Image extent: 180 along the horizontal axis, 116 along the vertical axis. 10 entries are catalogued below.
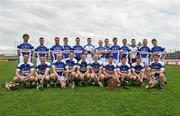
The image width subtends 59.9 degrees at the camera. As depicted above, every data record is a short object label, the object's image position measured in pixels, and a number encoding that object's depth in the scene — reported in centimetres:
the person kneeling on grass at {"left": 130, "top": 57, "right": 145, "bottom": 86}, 605
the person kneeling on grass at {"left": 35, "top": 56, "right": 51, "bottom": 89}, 573
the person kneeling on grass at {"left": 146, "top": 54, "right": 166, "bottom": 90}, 568
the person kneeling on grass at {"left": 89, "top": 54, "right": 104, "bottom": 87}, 598
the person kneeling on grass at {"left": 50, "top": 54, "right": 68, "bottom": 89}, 591
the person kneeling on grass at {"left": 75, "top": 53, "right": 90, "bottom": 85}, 594
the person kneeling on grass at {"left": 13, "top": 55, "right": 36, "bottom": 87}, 567
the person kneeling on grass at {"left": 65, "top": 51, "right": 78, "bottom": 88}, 591
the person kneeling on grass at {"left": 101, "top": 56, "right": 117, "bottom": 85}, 599
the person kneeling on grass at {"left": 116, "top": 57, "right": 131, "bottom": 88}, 600
